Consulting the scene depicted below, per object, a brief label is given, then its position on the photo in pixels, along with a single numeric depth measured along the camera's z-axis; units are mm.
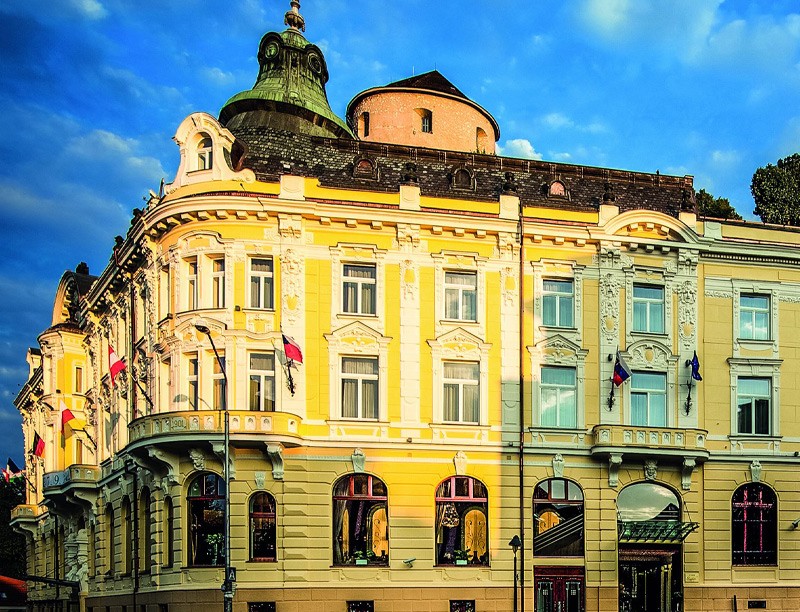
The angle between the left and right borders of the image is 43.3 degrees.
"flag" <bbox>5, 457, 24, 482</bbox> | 58056
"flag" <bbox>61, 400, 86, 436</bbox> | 47375
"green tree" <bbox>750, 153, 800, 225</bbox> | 60312
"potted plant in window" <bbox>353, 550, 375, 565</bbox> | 37219
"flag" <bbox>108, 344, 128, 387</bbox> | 41719
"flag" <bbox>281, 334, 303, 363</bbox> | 35625
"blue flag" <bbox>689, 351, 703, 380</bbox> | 39719
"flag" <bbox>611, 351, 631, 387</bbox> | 38659
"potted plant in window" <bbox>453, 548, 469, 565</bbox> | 38125
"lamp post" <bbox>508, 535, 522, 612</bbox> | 35375
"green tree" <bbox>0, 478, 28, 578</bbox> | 98000
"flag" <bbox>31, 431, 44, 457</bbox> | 54169
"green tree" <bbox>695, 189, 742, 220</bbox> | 59753
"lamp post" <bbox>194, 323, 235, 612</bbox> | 32147
